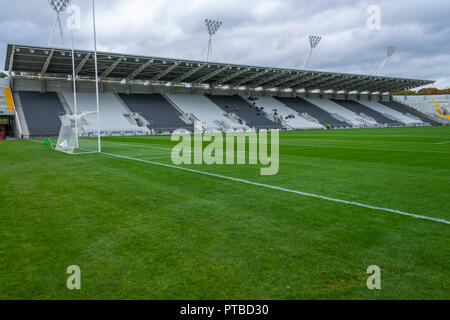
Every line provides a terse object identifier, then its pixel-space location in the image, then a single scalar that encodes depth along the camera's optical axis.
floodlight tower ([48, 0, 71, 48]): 35.69
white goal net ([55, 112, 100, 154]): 17.75
